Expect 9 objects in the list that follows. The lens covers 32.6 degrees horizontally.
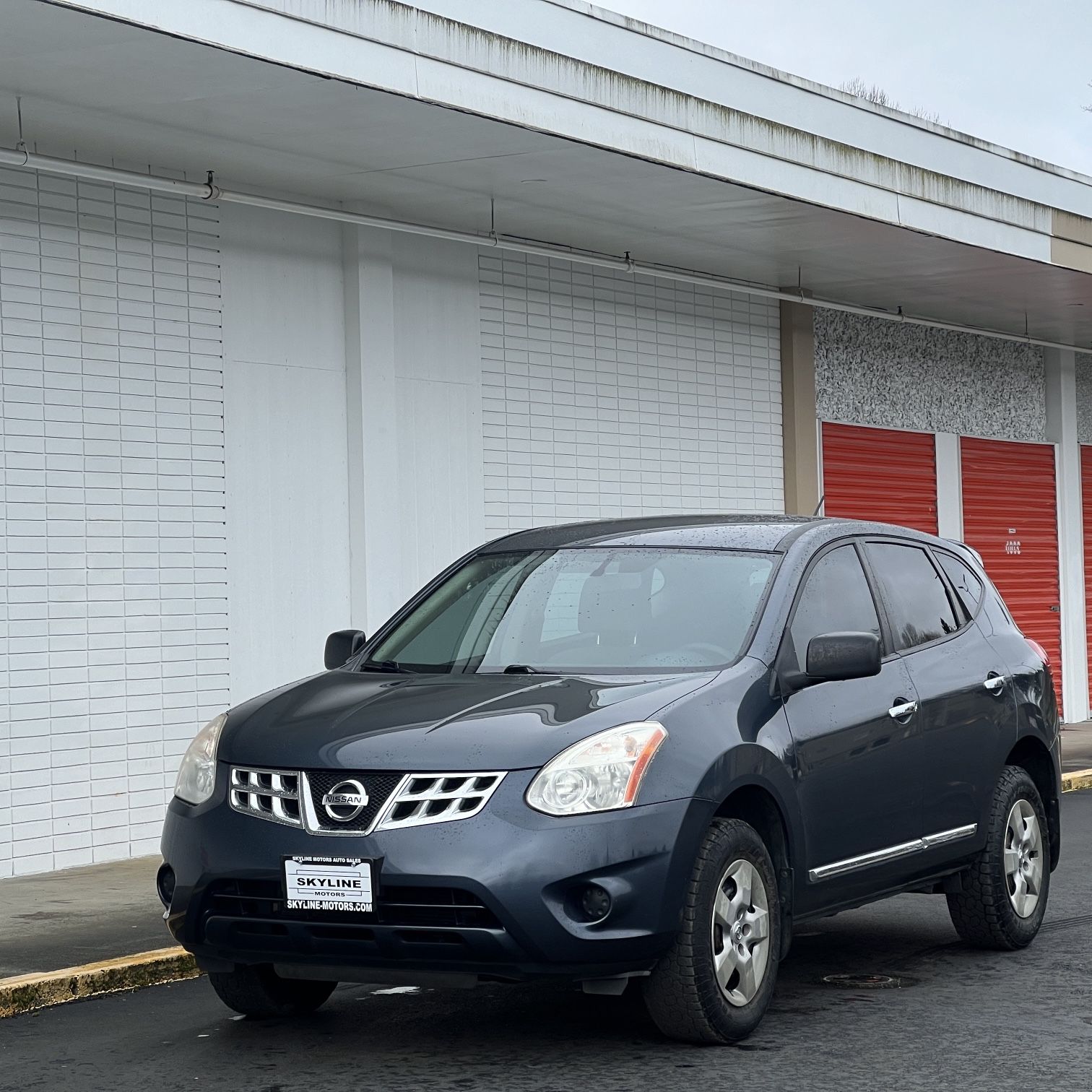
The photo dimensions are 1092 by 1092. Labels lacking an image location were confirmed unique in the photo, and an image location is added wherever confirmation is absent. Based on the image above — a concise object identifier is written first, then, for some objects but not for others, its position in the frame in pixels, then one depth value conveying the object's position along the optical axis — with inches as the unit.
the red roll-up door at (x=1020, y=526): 789.2
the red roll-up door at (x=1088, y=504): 860.0
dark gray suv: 217.5
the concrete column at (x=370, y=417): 505.0
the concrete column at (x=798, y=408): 676.1
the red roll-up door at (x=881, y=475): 708.7
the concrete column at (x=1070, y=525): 834.2
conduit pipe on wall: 410.9
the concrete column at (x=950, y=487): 764.0
